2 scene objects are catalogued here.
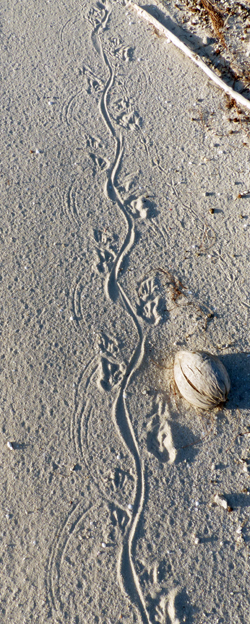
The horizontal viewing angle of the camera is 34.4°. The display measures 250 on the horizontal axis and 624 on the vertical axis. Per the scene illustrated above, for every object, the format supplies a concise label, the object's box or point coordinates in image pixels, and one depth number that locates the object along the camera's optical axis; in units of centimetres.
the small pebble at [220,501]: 297
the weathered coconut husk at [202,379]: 301
